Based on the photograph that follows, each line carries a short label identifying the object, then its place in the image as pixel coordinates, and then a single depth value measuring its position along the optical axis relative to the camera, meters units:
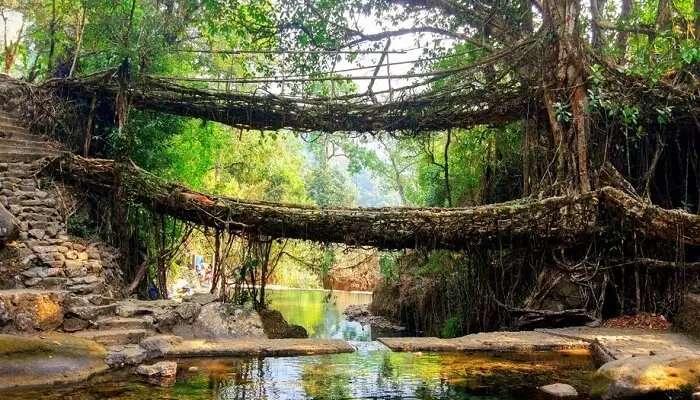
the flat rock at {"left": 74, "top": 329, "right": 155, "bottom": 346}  6.74
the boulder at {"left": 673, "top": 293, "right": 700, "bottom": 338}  7.34
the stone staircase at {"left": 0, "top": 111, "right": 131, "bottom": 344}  6.67
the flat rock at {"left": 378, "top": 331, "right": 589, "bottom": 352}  7.24
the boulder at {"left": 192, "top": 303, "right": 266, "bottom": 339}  7.83
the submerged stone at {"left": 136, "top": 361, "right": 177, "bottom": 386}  5.55
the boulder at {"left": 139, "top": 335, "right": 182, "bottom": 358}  6.58
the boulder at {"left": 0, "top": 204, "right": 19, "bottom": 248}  7.67
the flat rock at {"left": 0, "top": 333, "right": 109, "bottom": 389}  5.31
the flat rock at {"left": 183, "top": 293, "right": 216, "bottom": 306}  8.38
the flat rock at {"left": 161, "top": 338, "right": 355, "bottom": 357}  6.72
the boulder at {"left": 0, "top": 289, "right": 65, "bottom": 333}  6.33
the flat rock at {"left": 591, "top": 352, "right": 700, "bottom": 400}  4.57
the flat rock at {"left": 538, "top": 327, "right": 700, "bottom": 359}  6.37
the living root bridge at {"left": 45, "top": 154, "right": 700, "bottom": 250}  8.79
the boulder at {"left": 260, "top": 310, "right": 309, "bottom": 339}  8.70
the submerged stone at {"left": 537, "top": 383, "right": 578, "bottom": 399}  5.06
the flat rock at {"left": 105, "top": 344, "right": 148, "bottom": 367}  6.12
